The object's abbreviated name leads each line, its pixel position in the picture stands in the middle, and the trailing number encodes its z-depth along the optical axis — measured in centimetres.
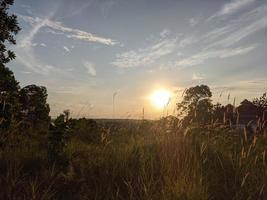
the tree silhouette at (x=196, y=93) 3128
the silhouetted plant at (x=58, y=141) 316
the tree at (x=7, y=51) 748
